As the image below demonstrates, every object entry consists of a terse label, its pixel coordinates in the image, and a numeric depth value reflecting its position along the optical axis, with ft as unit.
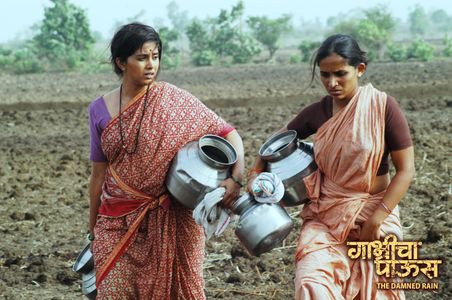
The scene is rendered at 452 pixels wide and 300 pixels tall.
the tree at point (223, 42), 109.40
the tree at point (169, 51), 103.72
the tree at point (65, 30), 112.98
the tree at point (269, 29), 121.80
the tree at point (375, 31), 115.55
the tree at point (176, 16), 315.25
